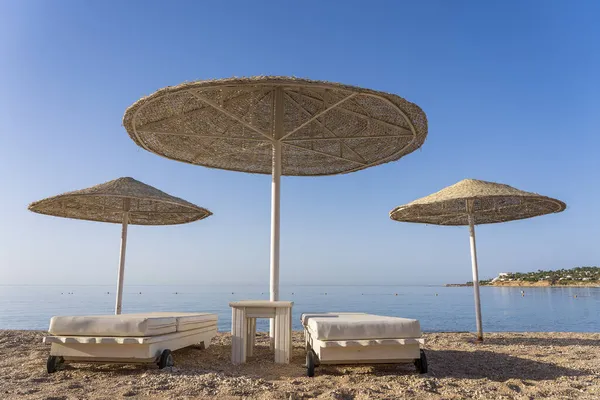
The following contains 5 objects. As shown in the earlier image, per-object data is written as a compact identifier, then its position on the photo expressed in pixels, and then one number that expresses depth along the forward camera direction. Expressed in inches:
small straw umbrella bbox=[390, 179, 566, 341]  262.2
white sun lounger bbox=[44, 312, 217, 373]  169.2
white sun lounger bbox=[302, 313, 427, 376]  159.6
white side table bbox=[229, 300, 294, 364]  196.7
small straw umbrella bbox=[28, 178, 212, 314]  266.1
